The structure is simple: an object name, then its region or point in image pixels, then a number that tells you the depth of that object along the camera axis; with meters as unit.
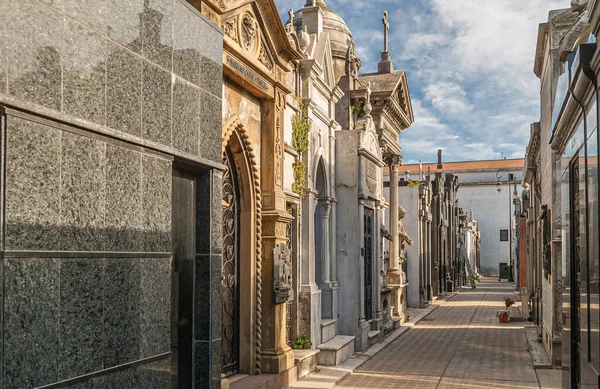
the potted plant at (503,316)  20.36
